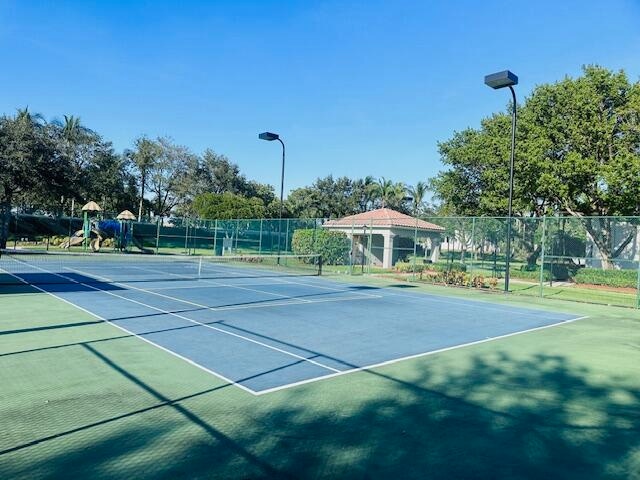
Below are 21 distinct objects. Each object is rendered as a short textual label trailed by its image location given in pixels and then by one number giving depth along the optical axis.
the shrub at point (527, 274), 25.30
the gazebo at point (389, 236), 31.95
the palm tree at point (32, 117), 39.97
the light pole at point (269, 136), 23.86
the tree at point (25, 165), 30.33
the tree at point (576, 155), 23.06
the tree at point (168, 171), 57.16
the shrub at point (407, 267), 25.45
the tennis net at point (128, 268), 17.12
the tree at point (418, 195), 69.25
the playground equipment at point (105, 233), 32.25
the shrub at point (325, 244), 28.83
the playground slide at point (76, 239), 34.97
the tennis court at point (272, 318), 6.96
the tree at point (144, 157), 55.69
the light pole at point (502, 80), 16.09
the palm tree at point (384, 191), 64.19
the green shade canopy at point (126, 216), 34.03
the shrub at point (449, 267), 22.98
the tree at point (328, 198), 61.75
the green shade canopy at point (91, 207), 31.55
